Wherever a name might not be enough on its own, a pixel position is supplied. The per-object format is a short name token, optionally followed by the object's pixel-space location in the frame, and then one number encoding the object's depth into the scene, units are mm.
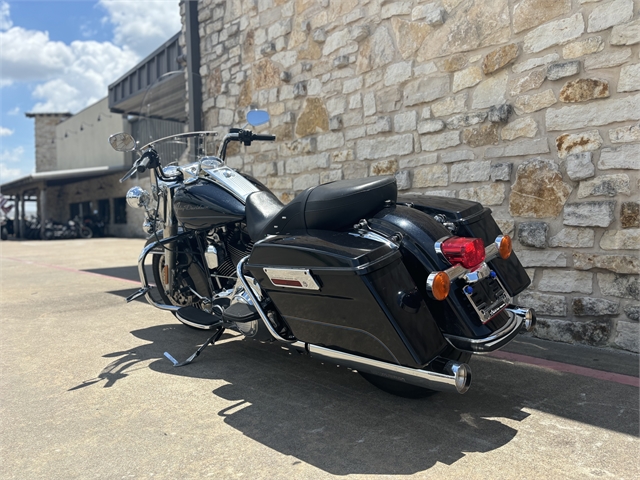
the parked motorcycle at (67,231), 21969
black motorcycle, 2297
